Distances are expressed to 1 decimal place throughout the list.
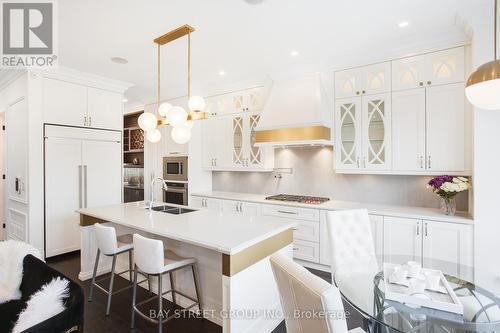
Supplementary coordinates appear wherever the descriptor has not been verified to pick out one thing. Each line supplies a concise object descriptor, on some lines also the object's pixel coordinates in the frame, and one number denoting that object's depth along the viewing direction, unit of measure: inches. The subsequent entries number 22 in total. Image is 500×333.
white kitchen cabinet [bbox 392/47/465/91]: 109.7
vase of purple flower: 103.3
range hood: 133.1
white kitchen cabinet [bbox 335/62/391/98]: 126.0
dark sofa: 47.5
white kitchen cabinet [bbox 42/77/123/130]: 146.7
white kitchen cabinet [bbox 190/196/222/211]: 171.4
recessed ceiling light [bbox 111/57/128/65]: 136.0
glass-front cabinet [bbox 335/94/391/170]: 126.1
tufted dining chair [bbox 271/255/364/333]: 37.4
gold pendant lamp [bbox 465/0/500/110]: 51.1
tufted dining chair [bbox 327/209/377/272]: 88.5
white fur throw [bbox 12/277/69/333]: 47.7
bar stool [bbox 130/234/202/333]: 75.0
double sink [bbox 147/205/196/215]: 114.4
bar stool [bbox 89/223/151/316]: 92.3
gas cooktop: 142.9
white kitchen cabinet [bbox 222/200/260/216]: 154.2
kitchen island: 71.6
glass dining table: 50.5
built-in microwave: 190.9
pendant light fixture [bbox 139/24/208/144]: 97.9
